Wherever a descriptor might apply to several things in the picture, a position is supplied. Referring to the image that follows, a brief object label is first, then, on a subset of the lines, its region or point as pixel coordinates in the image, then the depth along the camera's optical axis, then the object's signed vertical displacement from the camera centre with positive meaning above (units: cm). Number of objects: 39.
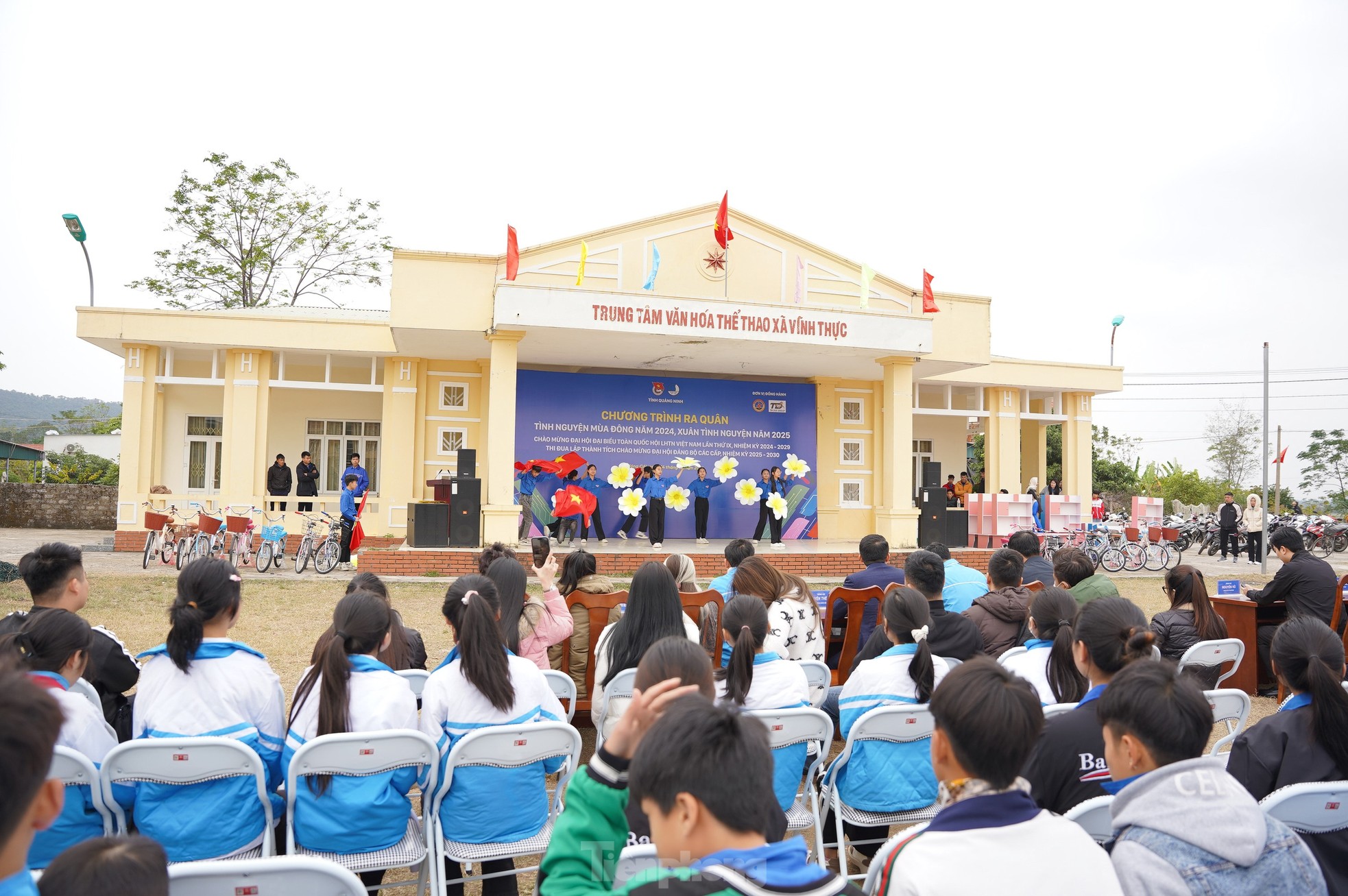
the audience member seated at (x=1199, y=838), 149 -63
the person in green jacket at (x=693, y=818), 112 -50
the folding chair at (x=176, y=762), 216 -76
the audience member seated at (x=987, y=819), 133 -56
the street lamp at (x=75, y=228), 1354 +386
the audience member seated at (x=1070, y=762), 222 -73
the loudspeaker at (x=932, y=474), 1369 +14
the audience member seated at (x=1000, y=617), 419 -66
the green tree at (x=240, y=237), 2341 +675
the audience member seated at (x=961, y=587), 481 -61
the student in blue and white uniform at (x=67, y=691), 223 -62
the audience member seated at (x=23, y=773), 105 -39
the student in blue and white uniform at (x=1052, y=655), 309 -63
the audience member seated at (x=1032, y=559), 548 -49
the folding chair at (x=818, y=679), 344 -81
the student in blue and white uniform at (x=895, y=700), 271 -73
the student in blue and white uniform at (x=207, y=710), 226 -72
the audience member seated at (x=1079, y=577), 449 -50
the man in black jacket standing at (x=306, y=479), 1389 -11
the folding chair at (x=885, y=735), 262 -80
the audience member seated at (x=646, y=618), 323 -54
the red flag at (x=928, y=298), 1323 +290
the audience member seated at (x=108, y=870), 112 -54
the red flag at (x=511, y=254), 1141 +302
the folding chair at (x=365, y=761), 225 -78
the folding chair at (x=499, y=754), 236 -80
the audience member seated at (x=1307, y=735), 210 -64
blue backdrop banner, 1424 +87
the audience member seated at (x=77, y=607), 291 -55
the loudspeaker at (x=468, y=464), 1150 +15
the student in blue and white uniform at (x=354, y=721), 231 -72
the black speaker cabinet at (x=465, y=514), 1127 -53
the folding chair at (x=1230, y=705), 320 -83
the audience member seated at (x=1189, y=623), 435 -71
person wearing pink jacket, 365 -65
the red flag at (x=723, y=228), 1243 +374
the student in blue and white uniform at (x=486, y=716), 244 -75
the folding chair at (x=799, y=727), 254 -75
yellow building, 1181 +196
